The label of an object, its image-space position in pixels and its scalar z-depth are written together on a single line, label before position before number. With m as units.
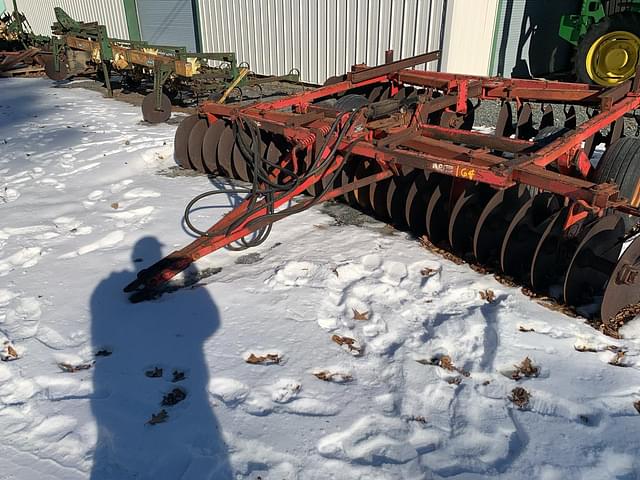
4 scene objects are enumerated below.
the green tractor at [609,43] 8.05
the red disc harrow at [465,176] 3.00
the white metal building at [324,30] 8.33
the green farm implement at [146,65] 7.59
